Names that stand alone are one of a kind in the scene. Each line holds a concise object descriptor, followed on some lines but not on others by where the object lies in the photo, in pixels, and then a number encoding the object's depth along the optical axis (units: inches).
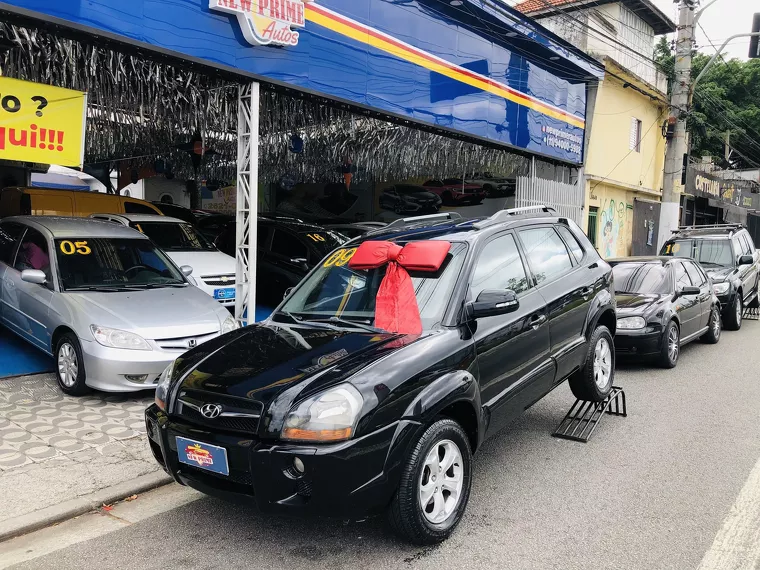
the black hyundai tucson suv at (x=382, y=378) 118.2
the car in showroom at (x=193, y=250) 359.3
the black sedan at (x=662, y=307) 306.0
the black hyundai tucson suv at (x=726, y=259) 449.4
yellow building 679.1
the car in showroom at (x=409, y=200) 808.9
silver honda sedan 229.0
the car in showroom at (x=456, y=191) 761.1
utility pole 623.8
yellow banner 240.1
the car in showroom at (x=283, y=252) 426.3
